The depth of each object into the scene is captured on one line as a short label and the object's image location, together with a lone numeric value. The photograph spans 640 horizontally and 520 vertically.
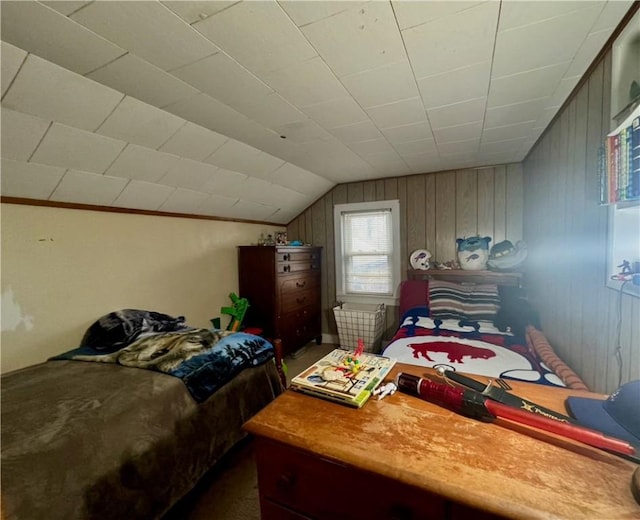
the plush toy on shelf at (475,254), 3.04
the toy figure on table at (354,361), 1.03
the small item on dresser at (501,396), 0.74
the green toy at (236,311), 2.99
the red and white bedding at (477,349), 1.61
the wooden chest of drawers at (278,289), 3.09
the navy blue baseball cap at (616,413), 0.72
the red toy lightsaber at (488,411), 0.65
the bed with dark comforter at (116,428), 0.96
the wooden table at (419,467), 0.54
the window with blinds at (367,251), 3.60
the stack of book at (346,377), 0.88
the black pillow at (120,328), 1.92
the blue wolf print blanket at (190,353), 1.58
